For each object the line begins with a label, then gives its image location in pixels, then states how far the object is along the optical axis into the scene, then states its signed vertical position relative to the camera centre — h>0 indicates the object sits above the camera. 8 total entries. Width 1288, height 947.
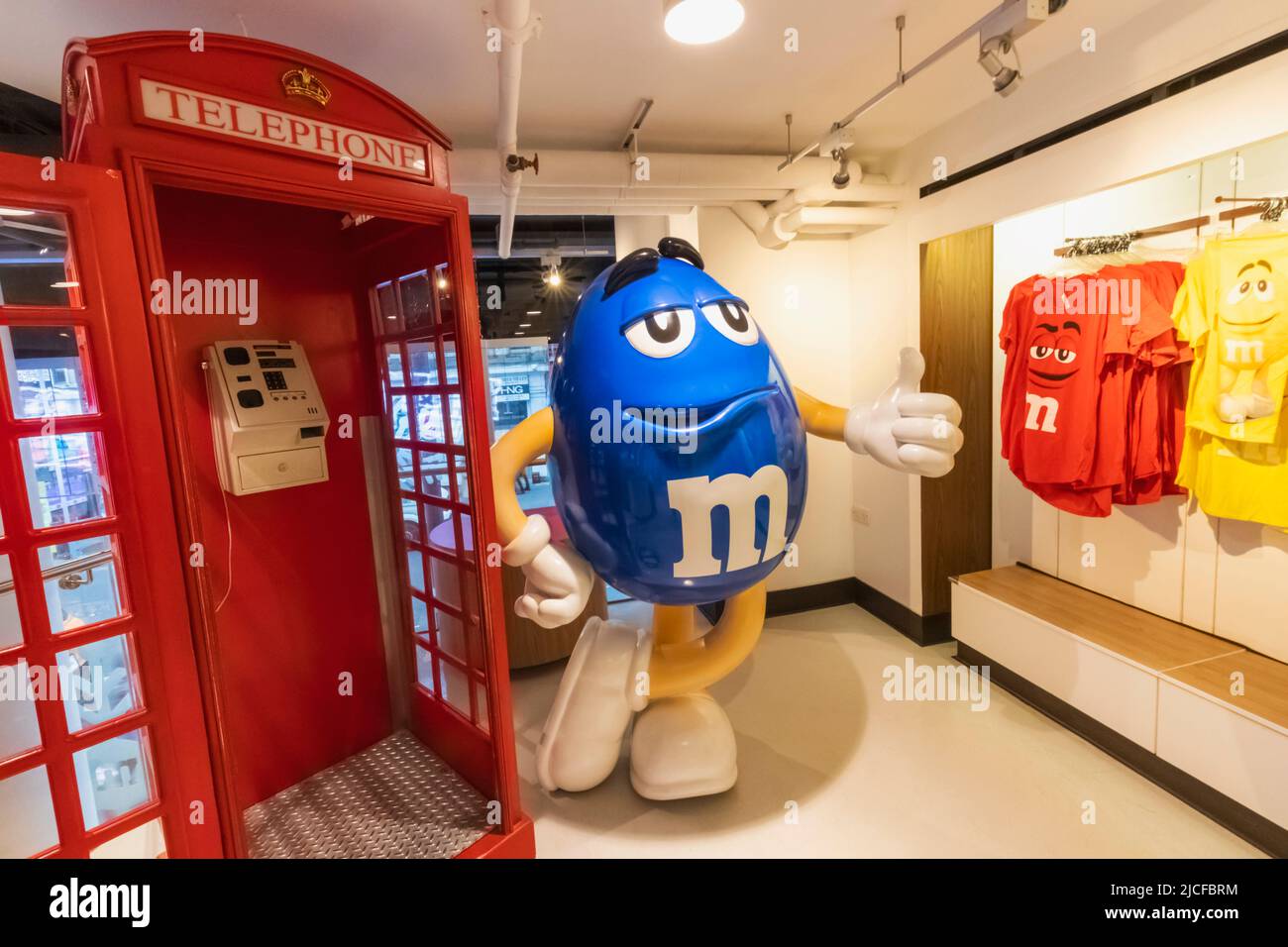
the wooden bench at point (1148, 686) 2.39 -1.45
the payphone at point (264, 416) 2.29 -0.02
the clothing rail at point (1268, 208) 2.60 +0.60
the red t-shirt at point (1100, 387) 2.93 -0.13
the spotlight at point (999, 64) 2.29 +1.10
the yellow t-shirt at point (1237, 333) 2.47 +0.08
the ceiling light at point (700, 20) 1.97 +1.16
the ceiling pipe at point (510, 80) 1.87 +1.13
